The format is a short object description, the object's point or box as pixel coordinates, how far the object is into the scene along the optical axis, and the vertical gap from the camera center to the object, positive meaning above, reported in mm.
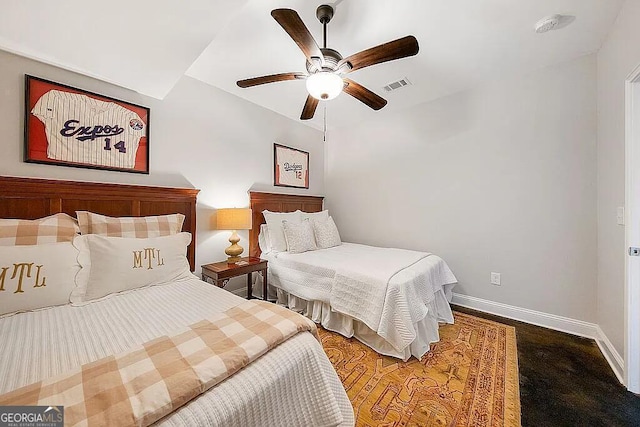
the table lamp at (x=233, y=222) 2631 -98
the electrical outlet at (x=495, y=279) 2711 -710
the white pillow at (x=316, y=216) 3470 -38
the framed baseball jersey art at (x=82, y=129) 1740 +653
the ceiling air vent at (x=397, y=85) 2717 +1464
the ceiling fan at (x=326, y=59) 1428 +1037
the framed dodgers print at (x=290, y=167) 3449 +684
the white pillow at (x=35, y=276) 1260 -349
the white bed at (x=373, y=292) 1886 -710
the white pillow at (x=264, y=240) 3127 -346
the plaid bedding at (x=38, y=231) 1381 -114
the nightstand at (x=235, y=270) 2354 -575
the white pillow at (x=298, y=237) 2941 -291
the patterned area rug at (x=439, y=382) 1405 -1138
